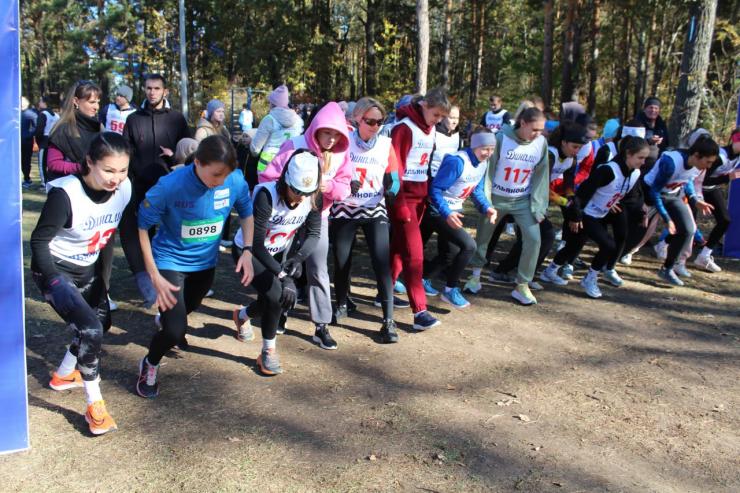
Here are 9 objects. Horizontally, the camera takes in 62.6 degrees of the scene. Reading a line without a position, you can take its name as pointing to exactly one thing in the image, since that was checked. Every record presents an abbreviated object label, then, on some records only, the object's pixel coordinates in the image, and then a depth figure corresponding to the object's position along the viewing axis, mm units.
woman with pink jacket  4801
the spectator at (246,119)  13914
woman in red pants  5805
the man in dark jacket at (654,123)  9914
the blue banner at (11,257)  3264
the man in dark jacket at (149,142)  5898
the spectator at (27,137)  14594
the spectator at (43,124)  12643
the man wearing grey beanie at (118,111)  8711
